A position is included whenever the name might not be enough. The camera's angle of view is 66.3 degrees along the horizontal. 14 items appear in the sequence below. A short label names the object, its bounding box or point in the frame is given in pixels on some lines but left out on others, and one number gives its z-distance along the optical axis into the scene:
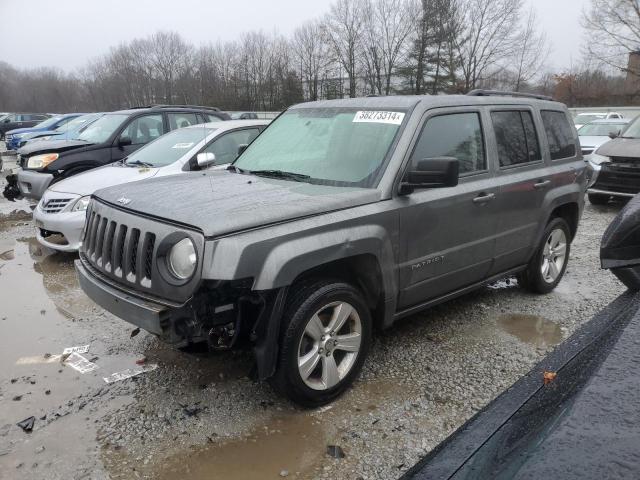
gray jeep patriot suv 2.62
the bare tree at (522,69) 45.13
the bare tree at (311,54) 46.19
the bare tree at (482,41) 45.00
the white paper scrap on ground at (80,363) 3.61
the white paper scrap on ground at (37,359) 3.73
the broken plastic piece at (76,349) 3.88
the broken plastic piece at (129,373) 3.46
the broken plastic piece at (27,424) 2.91
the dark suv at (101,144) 7.67
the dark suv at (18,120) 31.75
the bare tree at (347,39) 46.91
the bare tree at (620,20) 34.12
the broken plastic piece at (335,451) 2.69
